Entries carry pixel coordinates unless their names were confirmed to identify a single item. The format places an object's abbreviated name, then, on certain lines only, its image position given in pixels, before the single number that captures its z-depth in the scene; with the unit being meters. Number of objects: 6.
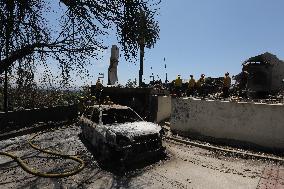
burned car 4.80
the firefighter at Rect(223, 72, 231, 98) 8.69
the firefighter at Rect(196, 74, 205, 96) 10.29
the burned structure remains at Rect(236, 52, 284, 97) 10.79
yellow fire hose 4.38
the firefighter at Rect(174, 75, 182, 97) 10.26
